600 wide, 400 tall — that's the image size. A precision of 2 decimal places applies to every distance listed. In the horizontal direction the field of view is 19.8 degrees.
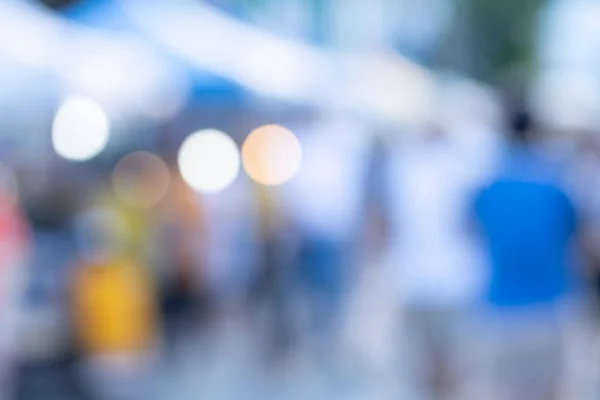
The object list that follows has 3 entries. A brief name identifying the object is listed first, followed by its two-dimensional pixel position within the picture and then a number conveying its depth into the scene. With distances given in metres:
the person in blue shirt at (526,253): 8.78
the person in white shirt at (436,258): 9.40
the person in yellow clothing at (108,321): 11.67
